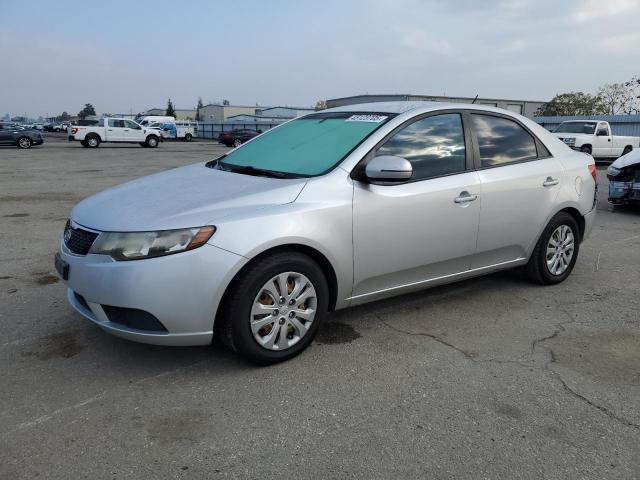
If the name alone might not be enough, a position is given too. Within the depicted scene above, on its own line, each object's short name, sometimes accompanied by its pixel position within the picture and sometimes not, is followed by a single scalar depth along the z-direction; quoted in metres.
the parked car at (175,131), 50.81
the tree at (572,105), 55.19
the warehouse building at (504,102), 43.28
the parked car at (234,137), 36.83
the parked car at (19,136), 28.42
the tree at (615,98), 52.99
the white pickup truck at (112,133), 29.78
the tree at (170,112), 94.55
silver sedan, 3.04
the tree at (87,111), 135.06
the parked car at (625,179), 9.13
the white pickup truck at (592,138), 20.39
